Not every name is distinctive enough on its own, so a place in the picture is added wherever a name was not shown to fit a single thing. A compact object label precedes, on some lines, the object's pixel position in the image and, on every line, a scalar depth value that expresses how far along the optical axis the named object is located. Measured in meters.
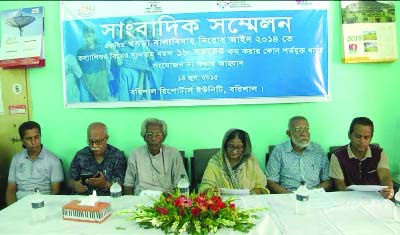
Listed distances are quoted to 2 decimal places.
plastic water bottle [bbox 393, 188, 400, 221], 1.93
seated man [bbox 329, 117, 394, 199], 2.85
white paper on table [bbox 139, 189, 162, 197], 2.47
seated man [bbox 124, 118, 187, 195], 3.08
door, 3.52
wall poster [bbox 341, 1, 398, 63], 3.34
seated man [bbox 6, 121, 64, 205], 3.20
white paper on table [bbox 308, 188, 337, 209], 2.15
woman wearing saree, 2.76
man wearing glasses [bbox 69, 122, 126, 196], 3.07
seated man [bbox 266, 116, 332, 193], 3.03
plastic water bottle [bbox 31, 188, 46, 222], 2.00
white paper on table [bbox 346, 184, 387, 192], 2.25
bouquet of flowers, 1.79
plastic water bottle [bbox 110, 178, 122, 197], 2.37
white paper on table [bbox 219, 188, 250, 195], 2.37
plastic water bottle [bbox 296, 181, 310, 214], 2.02
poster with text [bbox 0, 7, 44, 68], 3.43
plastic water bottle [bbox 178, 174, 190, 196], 2.37
